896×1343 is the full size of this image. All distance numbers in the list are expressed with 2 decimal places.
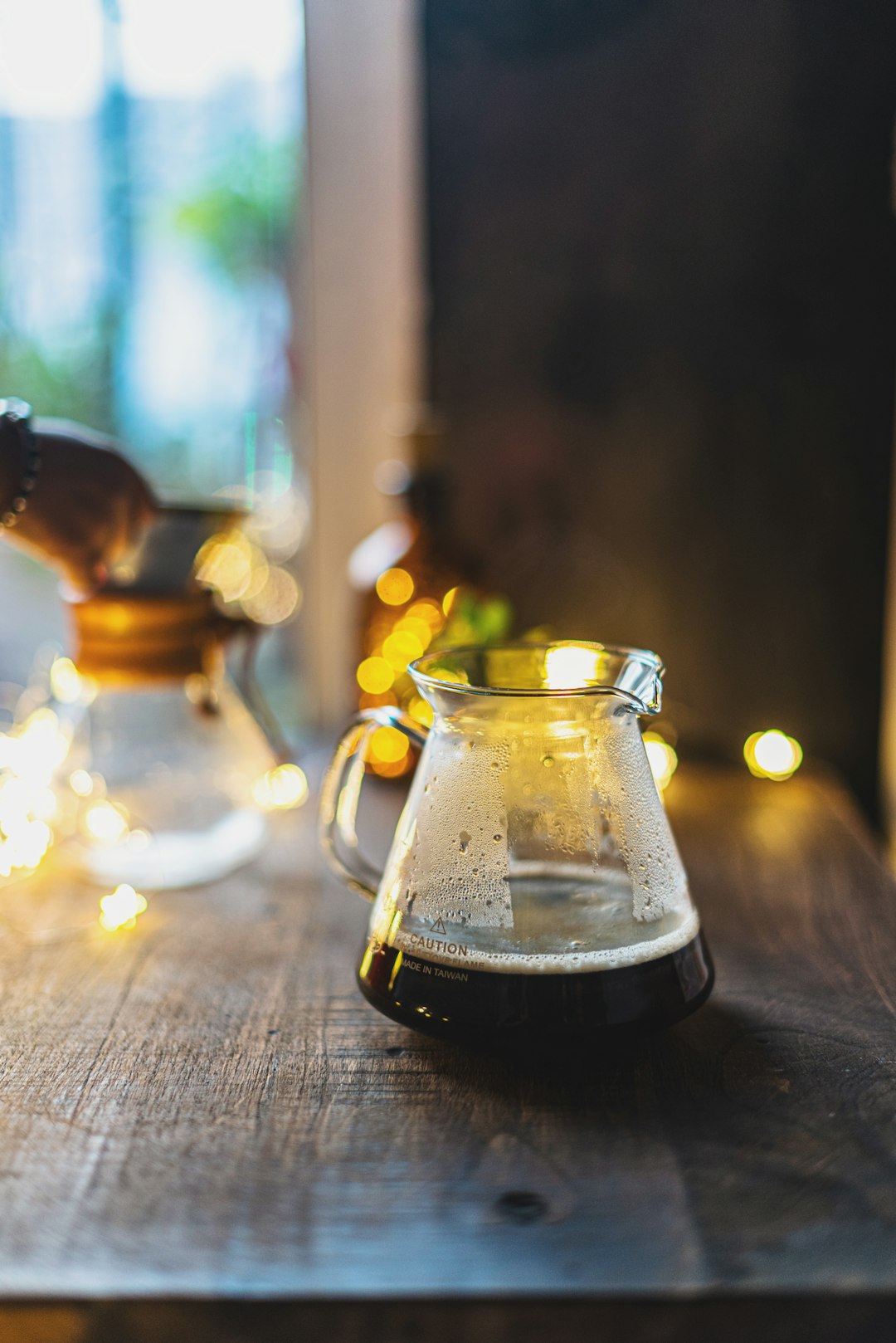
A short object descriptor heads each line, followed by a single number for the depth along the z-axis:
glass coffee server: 0.49
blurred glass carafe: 0.75
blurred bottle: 1.06
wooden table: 0.37
